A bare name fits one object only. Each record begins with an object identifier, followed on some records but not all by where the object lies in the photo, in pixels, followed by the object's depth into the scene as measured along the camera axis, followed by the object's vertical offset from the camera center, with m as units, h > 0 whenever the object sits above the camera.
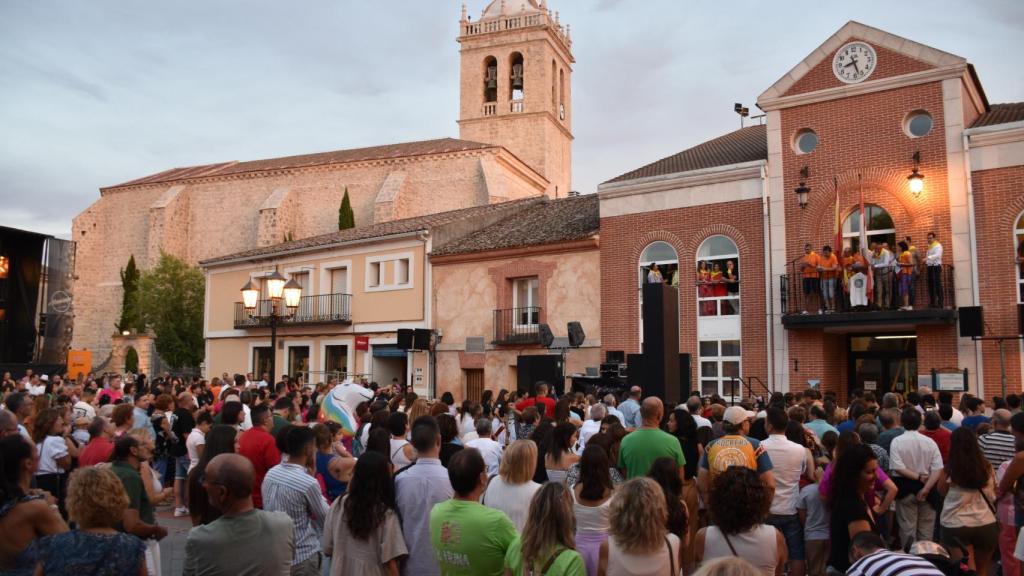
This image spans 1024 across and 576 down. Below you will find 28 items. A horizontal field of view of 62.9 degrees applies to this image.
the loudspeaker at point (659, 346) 10.44 +0.28
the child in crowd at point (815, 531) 6.32 -1.23
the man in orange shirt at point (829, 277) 18.53 +2.02
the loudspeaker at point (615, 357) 19.95 +0.26
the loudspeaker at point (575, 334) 21.19 +0.86
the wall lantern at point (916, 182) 17.92 +3.99
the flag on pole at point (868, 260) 18.00 +2.33
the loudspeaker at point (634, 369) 13.54 -0.02
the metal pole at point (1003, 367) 16.27 +0.03
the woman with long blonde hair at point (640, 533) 4.16 -0.82
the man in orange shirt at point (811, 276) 18.78 +2.07
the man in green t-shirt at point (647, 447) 6.76 -0.64
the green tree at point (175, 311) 47.34 +3.21
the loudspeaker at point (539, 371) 18.00 -0.08
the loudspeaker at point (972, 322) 16.36 +0.92
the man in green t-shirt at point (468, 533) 4.58 -0.91
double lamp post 14.69 +1.33
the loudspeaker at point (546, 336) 21.48 +0.82
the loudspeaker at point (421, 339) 23.00 +0.78
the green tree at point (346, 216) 49.22 +8.94
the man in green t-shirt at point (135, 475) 5.41 -0.72
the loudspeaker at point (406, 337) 22.72 +0.82
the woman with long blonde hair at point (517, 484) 5.24 -0.74
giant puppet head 10.44 -0.47
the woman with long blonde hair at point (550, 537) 4.19 -0.86
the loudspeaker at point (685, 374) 16.36 -0.12
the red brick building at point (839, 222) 17.48 +3.38
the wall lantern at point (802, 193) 19.25 +4.04
